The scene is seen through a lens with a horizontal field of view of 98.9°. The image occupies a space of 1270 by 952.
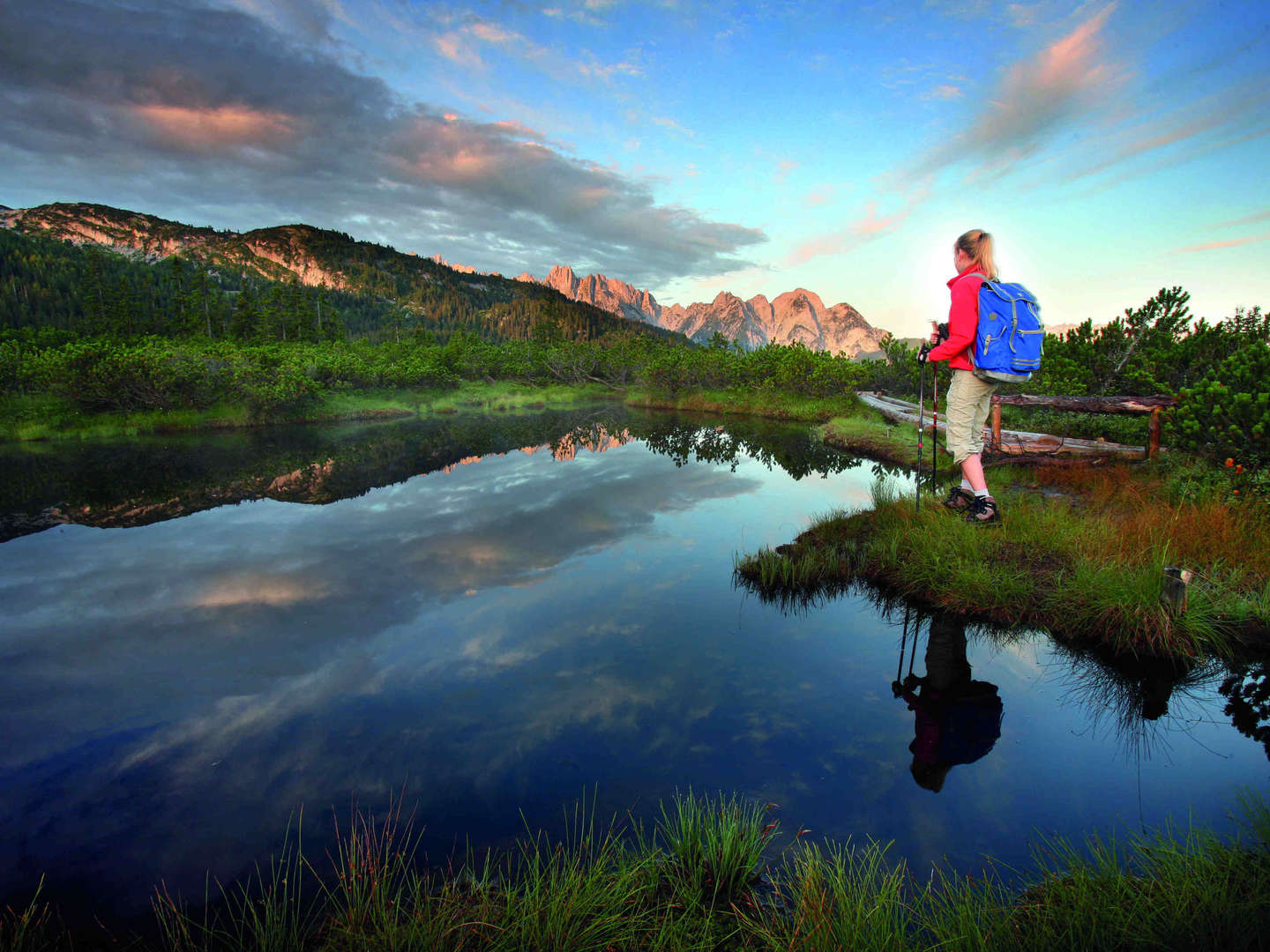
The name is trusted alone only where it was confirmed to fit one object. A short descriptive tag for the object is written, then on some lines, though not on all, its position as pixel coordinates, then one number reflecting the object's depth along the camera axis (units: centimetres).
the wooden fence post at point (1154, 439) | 1008
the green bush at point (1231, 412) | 706
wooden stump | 518
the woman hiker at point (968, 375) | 630
